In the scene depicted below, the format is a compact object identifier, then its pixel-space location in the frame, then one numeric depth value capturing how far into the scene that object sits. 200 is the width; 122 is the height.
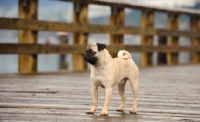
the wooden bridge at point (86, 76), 5.41
